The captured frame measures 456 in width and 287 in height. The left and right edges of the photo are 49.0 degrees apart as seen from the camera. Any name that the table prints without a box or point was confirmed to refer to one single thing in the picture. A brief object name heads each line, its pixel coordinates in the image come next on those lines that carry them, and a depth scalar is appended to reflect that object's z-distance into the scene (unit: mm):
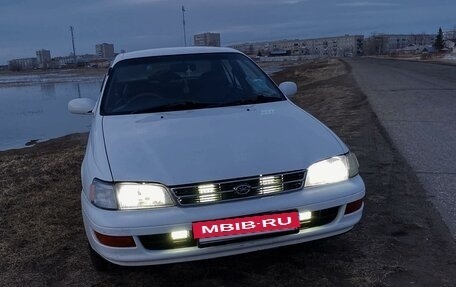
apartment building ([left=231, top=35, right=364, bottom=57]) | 152750
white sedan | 2977
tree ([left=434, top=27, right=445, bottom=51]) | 99781
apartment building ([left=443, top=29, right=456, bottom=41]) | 134400
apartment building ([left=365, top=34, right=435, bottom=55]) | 152875
